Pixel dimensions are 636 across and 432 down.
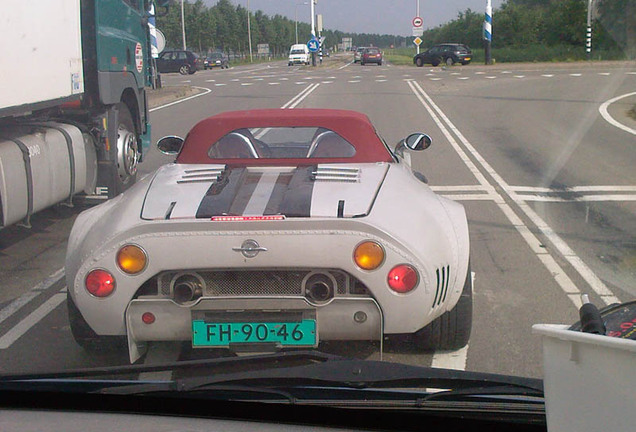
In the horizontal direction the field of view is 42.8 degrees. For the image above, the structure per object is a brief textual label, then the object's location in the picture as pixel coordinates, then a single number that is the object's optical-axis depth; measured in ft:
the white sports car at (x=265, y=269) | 12.10
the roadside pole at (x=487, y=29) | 148.56
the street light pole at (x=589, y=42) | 142.03
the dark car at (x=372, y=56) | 210.40
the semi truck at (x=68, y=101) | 22.89
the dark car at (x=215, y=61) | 222.89
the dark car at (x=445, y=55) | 169.27
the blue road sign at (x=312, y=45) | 196.07
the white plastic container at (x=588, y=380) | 5.65
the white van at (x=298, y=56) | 237.04
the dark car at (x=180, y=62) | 175.42
